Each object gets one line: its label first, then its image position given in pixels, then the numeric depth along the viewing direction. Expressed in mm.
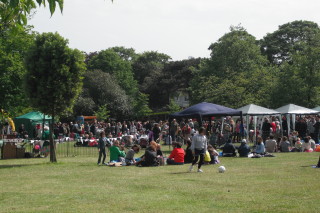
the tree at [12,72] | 28422
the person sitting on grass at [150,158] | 17797
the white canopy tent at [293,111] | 29625
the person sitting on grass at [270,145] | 23453
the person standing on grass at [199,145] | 15414
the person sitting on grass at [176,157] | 18391
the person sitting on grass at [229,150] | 22016
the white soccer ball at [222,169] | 15093
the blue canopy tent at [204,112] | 25300
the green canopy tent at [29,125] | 40719
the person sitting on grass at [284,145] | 24422
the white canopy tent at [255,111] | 28775
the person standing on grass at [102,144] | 19328
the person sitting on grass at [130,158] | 18641
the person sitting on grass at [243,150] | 21625
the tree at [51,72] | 19172
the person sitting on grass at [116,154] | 19297
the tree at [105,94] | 64812
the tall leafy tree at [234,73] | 44562
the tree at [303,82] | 40500
